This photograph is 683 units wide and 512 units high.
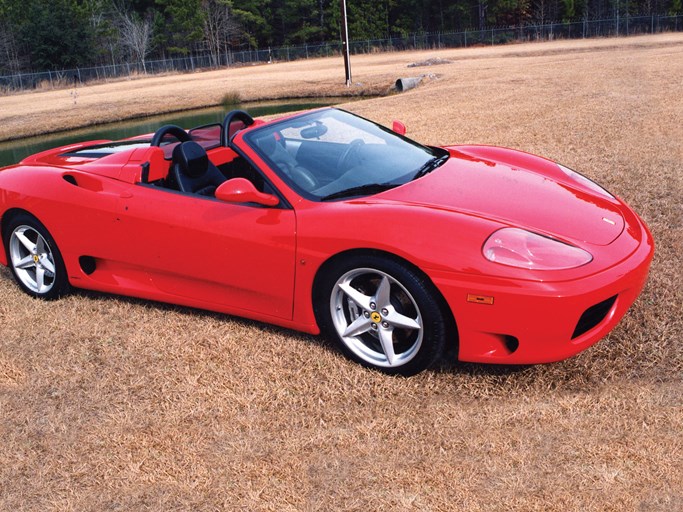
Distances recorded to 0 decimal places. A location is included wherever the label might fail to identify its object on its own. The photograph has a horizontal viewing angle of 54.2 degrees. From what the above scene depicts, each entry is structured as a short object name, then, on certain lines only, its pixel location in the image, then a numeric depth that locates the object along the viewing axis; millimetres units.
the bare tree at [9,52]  58531
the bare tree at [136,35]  60625
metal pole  25766
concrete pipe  22359
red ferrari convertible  3121
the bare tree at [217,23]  65312
